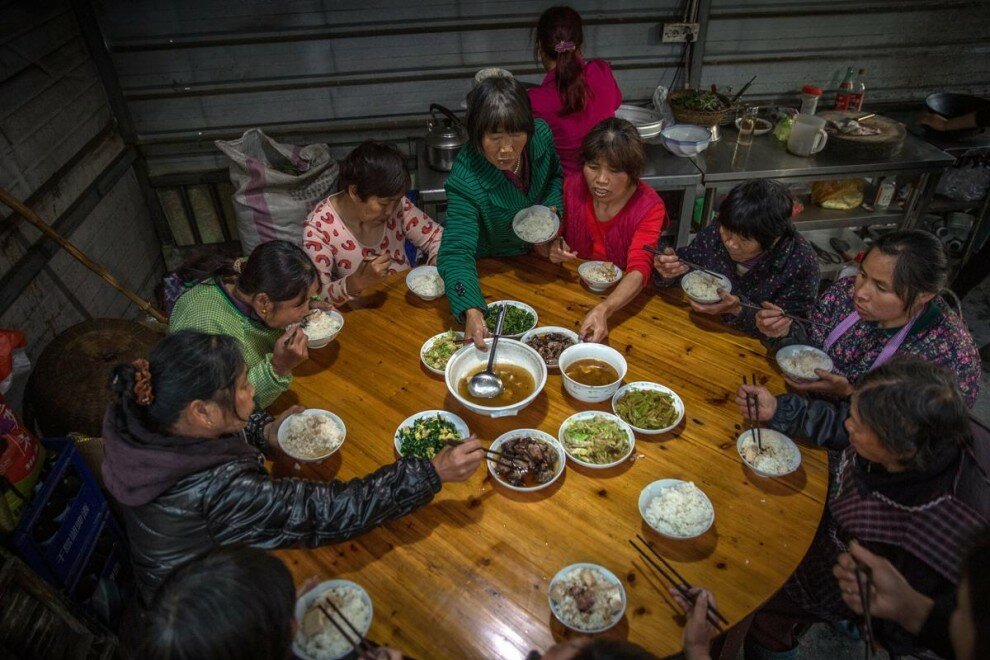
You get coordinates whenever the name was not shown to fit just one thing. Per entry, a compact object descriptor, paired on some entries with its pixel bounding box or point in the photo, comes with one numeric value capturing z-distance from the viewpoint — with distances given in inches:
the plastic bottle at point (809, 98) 226.5
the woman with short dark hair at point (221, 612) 59.1
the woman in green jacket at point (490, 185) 124.1
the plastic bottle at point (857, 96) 234.8
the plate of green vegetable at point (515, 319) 122.1
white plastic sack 212.7
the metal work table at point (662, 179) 205.9
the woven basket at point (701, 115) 212.5
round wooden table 76.0
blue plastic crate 103.7
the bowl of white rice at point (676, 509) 83.6
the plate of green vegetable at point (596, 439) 94.8
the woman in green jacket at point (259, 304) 107.7
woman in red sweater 127.8
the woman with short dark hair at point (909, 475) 77.4
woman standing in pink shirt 177.5
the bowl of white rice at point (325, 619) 71.7
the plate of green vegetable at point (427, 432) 97.3
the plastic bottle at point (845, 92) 235.5
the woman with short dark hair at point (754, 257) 125.0
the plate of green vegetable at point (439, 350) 114.7
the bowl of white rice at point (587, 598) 73.4
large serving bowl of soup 102.1
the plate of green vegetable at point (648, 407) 100.9
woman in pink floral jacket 137.3
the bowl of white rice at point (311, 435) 97.0
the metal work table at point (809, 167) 208.8
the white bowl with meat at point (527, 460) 91.2
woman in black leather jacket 78.6
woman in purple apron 102.5
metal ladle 106.2
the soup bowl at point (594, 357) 104.2
